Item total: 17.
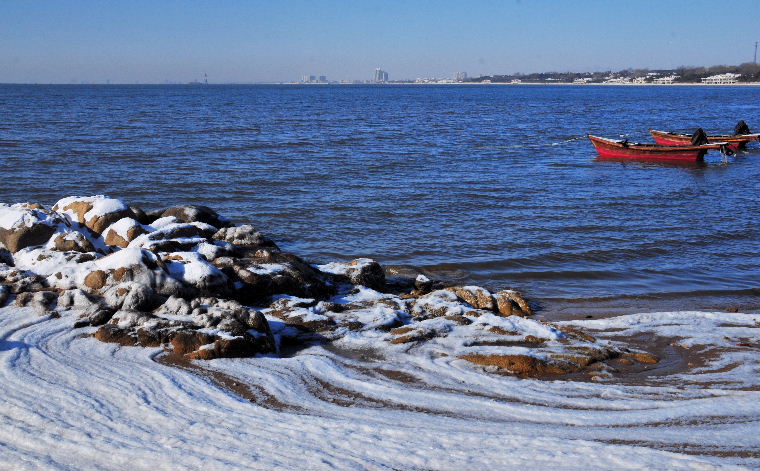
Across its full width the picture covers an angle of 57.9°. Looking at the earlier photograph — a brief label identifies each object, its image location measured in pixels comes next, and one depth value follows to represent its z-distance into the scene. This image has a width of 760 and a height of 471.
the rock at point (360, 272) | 9.97
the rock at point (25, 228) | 9.74
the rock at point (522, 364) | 6.79
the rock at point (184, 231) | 10.44
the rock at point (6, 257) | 9.42
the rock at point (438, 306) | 8.56
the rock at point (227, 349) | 6.79
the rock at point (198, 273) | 8.39
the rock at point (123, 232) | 10.64
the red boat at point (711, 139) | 33.84
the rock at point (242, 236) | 11.29
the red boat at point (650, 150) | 29.34
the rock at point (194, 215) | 12.59
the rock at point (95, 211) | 11.21
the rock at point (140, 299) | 7.75
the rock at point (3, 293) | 8.10
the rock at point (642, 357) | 7.31
